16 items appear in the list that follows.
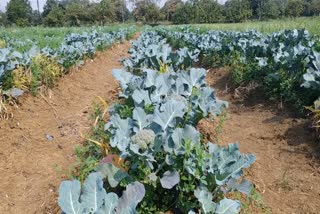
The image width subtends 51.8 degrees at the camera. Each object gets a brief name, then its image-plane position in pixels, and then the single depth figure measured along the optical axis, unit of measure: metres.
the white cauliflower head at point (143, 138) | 2.17
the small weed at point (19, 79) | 4.76
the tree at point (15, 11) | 54.31
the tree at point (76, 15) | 49.62
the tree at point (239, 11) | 44.34
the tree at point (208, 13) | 47.94
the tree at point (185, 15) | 49.35
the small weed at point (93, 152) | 2.63
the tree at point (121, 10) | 63.99
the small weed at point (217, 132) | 3.63
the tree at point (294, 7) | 44.34
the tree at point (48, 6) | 62.31
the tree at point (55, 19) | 48.82
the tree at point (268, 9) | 42.74
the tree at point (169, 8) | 61.66
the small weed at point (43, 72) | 5.31
